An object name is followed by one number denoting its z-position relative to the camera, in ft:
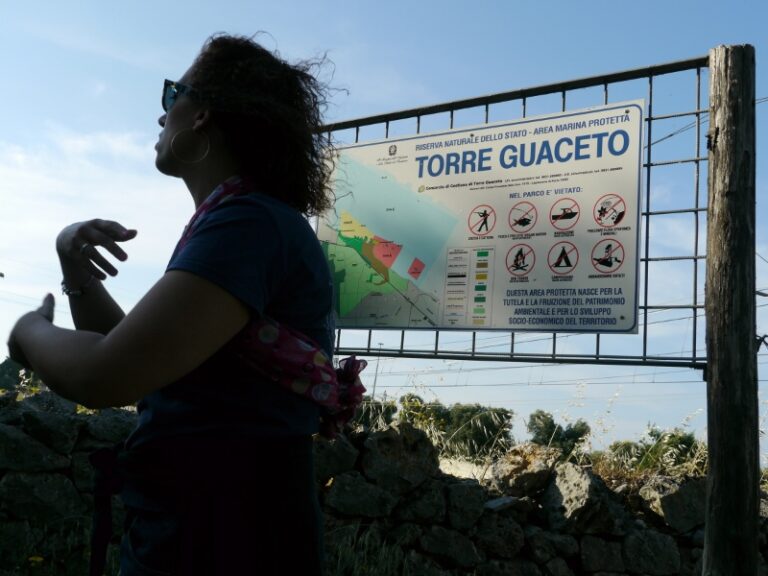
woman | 4.08
